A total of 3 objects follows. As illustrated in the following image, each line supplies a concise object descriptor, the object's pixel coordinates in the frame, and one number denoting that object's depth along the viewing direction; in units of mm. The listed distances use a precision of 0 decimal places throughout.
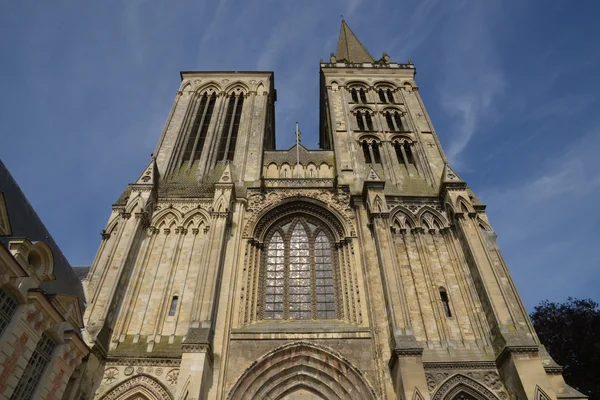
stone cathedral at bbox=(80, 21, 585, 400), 12133
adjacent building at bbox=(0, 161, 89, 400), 9453
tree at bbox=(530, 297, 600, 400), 20203
